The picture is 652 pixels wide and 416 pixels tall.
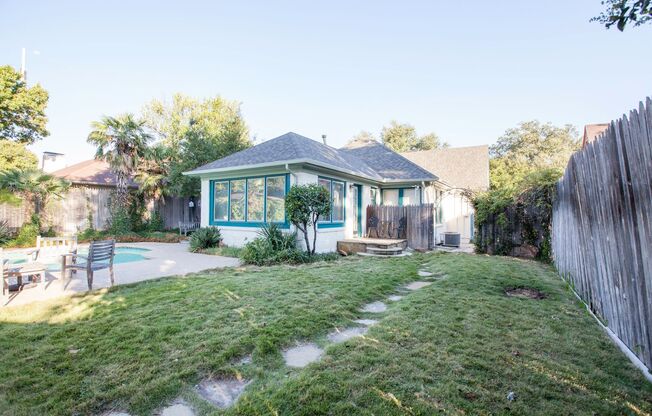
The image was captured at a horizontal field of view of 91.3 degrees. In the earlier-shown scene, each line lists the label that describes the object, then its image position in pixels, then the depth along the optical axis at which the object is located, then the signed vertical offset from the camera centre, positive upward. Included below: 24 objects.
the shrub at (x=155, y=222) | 17.50 -0.03
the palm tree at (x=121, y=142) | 14.55 +3.76
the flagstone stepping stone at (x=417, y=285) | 6.07 -1.29
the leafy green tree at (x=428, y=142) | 40.59 +9.86
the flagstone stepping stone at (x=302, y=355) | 2.97 -1.32
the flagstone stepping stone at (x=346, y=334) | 3.53 -1.31
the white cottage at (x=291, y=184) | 10.53 +1.34
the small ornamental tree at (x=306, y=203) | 9.19 +0.50
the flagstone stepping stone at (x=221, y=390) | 2.41 -1.35
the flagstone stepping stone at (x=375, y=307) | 4.64 -1.31
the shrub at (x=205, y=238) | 11.46 -0.63
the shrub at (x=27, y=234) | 12.66 -0.44
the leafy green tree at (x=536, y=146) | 30.55 +7.09
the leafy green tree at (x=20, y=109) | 17.20 +6.56
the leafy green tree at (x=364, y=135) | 44.42 +12.11
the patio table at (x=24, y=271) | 5.29 -0.80
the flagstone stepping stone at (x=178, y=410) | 2.27 -1.36
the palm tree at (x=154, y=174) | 16.75 +2.66
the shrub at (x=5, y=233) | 12.48 -0.37
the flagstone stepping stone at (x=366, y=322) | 4.05 -1.32
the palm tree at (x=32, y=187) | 13.13 +1.56
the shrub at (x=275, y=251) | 8.96 -0.87
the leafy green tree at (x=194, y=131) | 17.89 +6.72
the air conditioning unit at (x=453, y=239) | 14.19 -0.90
